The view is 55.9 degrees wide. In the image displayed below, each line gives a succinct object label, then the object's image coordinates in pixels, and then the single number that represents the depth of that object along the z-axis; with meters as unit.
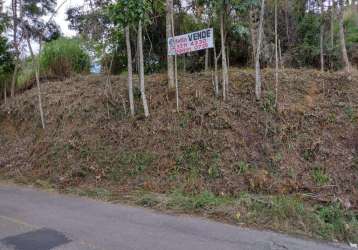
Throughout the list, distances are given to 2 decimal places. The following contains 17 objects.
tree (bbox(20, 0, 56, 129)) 11.80
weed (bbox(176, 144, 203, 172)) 7.00
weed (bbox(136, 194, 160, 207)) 5.90
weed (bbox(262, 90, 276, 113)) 7.73
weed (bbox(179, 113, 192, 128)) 7.94
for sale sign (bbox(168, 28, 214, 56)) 7.74
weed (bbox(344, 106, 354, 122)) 7.49
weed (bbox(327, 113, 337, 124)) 7.46
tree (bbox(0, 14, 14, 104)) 12.71
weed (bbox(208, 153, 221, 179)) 6.62
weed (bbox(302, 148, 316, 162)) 6.74
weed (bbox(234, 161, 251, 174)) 6.55
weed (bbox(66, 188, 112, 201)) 6.51
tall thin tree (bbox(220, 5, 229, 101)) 7.89
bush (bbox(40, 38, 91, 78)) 12.88
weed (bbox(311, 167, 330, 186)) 6.06
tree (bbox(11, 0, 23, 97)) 11.53
